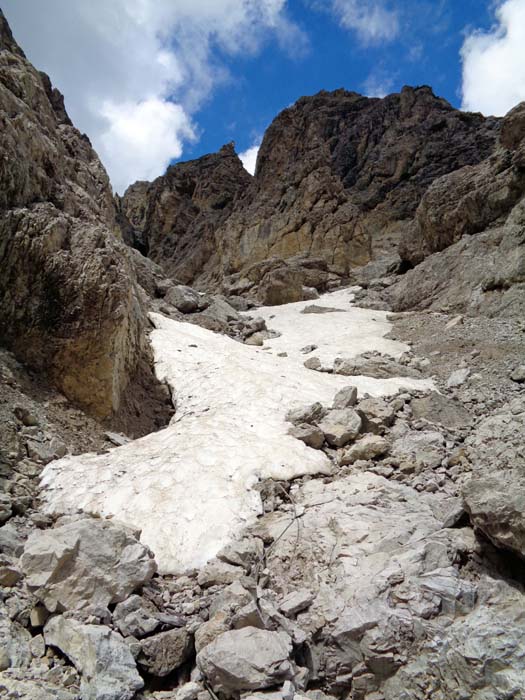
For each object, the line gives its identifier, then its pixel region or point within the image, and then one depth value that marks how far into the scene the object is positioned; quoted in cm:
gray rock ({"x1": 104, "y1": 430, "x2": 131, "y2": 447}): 936
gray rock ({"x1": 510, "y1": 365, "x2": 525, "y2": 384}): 1034
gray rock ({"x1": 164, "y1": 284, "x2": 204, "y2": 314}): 2352
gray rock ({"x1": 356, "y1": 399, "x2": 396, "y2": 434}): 877
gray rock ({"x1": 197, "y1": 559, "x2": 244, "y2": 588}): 500
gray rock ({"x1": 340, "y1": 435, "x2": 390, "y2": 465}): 774
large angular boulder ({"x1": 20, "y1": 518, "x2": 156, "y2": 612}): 419
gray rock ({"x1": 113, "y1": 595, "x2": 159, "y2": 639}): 407
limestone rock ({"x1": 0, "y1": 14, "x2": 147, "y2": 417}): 954
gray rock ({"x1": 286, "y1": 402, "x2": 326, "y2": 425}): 916
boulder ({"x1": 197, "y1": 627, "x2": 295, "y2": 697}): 350
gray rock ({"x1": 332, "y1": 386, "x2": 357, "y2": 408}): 981
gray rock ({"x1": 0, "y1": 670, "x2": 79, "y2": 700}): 310
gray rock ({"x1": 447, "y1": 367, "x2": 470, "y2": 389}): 1122
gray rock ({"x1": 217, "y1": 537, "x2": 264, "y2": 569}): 529
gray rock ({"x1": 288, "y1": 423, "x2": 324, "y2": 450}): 836
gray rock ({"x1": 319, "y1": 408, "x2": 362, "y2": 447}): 840
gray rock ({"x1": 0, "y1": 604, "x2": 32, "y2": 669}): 351
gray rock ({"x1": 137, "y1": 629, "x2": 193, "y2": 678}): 385
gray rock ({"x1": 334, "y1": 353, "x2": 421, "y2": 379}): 1266
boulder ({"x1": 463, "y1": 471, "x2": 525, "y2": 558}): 392
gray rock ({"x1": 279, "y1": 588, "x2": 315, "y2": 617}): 441
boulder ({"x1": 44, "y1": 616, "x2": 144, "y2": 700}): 342
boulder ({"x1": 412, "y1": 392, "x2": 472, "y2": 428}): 894
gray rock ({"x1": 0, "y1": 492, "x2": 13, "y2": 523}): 577
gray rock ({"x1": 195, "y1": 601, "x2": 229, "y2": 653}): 396
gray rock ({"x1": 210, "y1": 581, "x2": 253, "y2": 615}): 431
